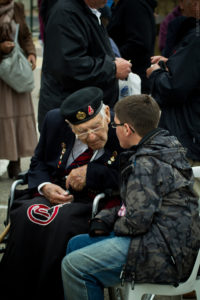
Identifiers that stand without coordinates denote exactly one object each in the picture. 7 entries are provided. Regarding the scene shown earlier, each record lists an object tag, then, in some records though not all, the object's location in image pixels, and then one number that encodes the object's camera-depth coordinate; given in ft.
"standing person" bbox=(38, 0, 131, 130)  20.65
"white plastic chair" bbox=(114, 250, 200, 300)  13.96
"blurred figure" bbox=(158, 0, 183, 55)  39.29
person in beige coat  28.94
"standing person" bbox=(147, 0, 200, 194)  19.30
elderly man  16.28
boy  13.57
